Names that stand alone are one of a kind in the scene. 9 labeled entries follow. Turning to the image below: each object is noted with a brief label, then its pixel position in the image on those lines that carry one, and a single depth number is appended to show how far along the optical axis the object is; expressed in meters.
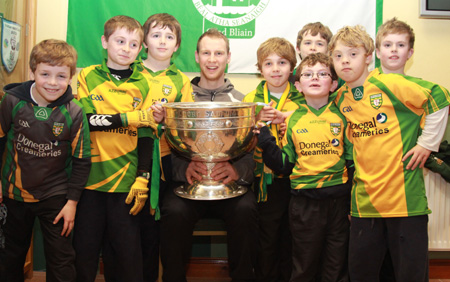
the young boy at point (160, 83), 2.05
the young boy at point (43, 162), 1.70
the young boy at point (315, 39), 2.33
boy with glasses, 1.77
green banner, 2.65
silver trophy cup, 1.66
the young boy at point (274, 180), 2.04
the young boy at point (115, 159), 1.82
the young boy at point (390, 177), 1.65
